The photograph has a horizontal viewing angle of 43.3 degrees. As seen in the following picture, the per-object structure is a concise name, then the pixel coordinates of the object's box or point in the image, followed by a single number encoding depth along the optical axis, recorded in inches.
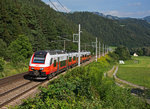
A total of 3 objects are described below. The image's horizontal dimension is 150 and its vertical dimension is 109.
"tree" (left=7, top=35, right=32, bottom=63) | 1619.8
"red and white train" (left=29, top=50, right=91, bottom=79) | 788.0
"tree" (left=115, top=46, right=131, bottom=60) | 5213.6
